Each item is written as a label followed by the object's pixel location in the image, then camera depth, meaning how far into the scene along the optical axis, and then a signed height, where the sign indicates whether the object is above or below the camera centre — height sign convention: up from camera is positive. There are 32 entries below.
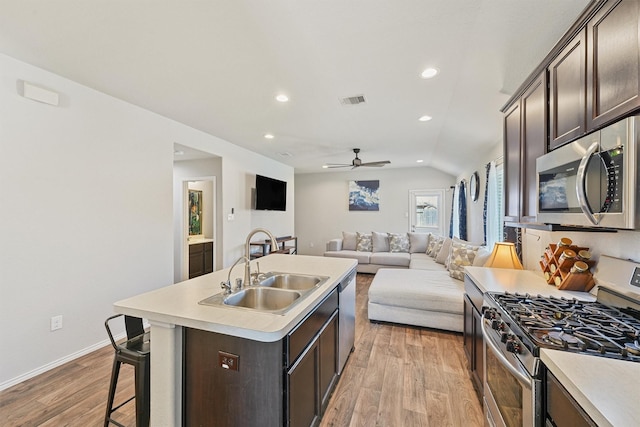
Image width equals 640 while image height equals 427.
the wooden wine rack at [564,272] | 1.61 -0.38
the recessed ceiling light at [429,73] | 2.25 +1.23
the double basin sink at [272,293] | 1.52 -0.52
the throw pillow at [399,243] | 6.23 -0.72
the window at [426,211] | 6.96 +0.05
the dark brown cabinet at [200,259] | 5.03 -0.92
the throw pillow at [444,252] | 4.79 -0.73
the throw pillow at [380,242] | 6.36 -0.71
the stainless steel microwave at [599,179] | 0.92 +0.14
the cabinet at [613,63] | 0.94 +0.59
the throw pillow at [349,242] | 6.55 -0.73
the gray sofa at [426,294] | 2.97 -0.94
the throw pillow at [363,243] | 6.38 -0.74
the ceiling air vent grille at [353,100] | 2.81 +1.24
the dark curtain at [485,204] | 3.77 +0.13
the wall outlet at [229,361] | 1.20 -0.68
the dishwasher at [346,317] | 2.12 -0.91
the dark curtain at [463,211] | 5.45 +0.04
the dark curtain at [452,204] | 6.39 +0.21
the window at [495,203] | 3.58 +0.14
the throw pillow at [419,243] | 6.16 -0.71
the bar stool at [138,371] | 1.39 -0.85
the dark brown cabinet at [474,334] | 1.81 -0.93
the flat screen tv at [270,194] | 5.26 +0.40
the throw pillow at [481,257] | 3.02 -0.52
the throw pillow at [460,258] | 3.41 -0.60
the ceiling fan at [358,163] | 4.82 +0.92
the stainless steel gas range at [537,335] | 0.94 -0.47
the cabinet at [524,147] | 1.62 +0.46
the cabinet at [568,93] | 1.23 +0.61
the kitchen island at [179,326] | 1.15 -0.51
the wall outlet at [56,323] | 2.33 -0.99
